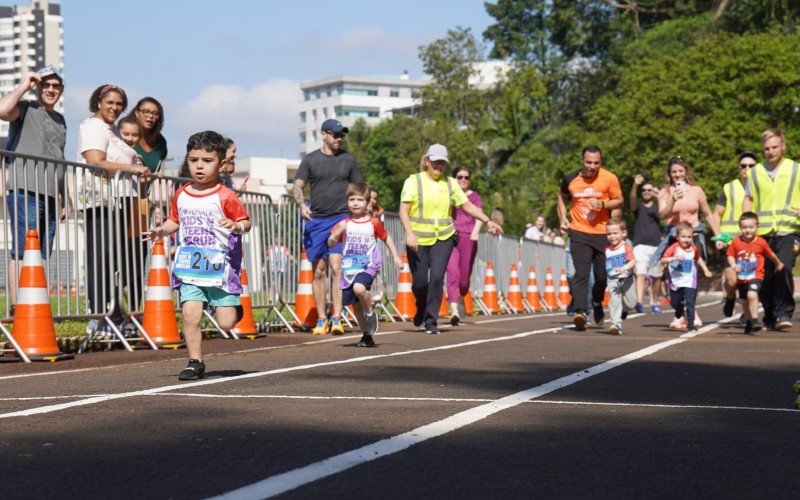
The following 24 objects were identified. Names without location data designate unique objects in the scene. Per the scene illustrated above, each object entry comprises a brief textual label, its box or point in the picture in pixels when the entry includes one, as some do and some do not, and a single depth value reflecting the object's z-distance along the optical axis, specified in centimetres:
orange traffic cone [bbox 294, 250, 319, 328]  1739
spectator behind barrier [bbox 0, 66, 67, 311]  1203
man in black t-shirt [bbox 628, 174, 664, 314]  2430
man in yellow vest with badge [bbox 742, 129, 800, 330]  1608
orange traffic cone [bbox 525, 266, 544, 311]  2953
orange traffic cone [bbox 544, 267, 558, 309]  3136
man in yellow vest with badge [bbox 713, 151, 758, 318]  1683
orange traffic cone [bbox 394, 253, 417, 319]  2075
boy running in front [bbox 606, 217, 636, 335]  1666
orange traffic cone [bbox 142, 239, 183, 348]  1313
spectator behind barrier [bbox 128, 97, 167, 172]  1391
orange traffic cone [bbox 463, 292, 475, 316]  2416
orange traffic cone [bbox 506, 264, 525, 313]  2722
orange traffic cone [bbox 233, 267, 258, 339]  1490
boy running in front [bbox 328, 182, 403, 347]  1346
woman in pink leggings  2036
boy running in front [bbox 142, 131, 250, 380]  930
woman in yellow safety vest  1595
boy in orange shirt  1612
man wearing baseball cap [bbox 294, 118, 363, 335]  1598
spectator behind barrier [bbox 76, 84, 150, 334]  1312
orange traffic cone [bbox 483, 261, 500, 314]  2536
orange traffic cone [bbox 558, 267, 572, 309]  3369
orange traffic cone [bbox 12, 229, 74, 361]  1118
